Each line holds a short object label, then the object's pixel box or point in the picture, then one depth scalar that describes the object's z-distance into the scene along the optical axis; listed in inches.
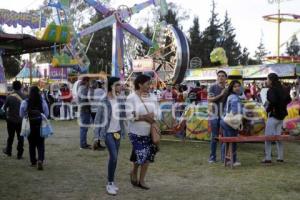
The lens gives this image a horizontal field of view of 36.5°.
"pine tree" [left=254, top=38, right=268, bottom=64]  3415.8
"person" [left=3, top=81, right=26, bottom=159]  375.2
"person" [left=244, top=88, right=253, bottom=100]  722.2
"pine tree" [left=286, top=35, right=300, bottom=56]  3496.6
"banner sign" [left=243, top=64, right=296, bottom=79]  1008.9
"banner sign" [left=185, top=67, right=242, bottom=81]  1280.8
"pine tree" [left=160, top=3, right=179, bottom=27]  2415.1
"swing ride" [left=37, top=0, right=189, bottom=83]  1009.5
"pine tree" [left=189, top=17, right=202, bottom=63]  2433.6
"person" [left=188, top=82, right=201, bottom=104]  621.4
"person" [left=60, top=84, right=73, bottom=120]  832.9
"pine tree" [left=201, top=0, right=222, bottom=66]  2433.6
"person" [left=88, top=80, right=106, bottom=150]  387.1
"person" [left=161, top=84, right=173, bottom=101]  709.3
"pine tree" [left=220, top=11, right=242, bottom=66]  2733.8
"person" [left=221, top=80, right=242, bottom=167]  333.7
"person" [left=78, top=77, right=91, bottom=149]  437.7
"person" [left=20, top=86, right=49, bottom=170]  330.6
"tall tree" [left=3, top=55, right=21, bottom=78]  1691.7
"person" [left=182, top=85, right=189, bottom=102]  726.3
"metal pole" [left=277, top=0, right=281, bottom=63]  1309.5
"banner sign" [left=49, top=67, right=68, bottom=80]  1249.1
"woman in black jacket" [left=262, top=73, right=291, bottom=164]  352.2
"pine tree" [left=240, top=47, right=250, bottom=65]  2860.2
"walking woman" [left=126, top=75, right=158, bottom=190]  254.2
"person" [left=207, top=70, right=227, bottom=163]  355.9
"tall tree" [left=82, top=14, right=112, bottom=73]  2375.7
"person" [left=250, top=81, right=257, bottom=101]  785.5
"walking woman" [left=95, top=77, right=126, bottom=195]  255.4
